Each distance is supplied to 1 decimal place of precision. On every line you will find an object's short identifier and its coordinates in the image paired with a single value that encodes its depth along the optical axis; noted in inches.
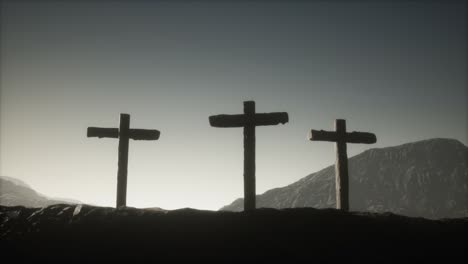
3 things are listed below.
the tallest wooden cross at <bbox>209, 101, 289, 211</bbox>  355.6
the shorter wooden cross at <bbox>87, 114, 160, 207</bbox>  412.2
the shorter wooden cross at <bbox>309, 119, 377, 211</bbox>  390.9
